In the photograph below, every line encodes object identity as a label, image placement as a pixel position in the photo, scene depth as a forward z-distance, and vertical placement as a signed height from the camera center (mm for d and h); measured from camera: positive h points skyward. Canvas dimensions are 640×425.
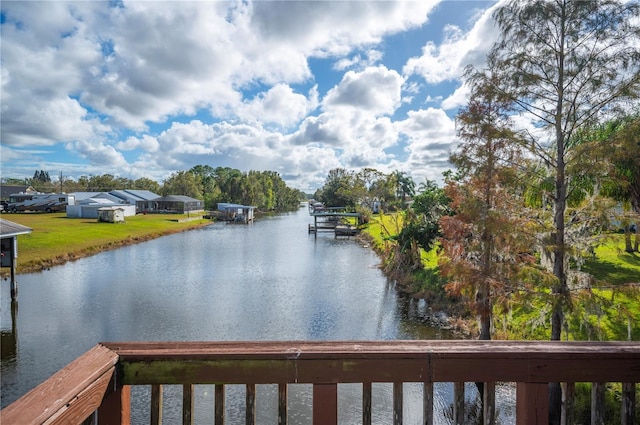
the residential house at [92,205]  48844 -149
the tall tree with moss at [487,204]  7121 +34
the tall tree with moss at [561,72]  6230 +2305
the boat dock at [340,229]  42094 -2724
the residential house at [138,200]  63500 +670
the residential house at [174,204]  62625 +22
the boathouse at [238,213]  57688 -1337
